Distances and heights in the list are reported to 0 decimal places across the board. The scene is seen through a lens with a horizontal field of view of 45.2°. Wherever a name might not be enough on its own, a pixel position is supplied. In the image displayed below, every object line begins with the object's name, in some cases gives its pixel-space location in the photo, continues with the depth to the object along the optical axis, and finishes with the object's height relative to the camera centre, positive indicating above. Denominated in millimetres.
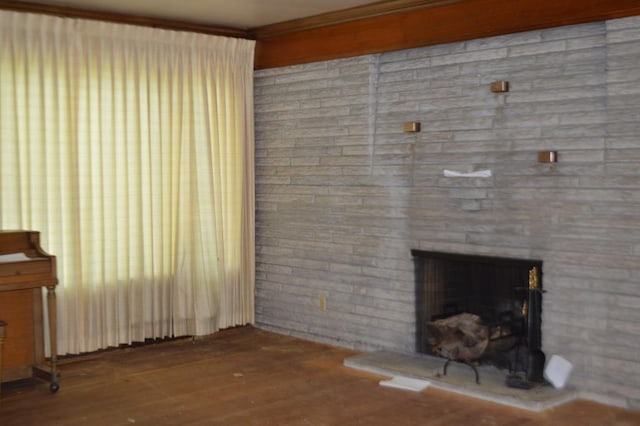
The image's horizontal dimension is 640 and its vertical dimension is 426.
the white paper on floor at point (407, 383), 4562 -1249
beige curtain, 5070 +37
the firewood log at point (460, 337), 4605 -974
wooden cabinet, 4477 -825
